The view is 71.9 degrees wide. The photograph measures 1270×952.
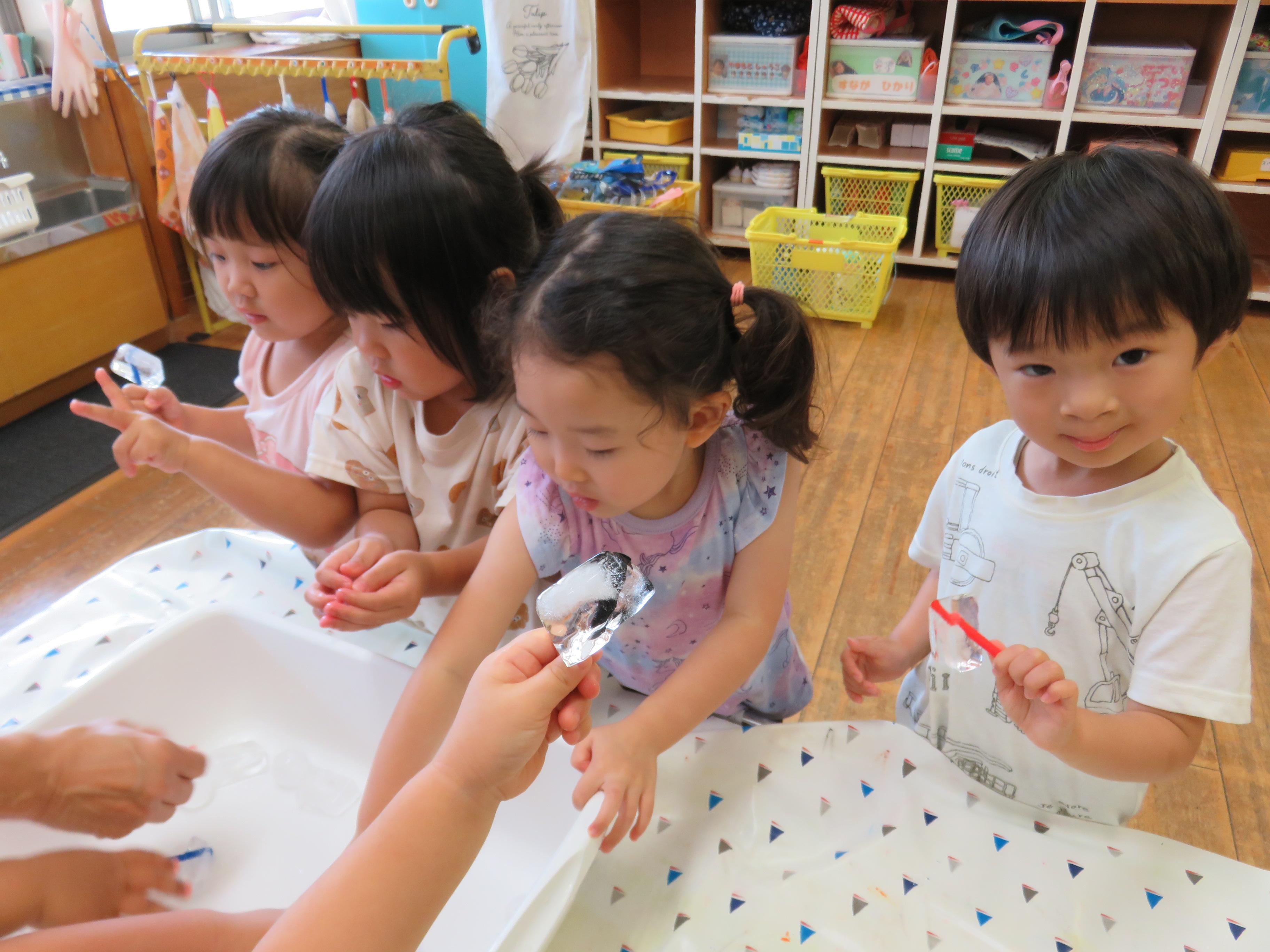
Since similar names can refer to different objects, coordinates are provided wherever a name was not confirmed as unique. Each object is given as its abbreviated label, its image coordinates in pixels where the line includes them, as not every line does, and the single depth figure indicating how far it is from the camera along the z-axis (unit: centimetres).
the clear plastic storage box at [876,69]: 290
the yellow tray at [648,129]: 328
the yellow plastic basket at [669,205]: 266
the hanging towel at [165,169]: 237
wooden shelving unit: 266
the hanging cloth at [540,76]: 287
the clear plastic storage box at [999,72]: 278
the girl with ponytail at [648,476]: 62
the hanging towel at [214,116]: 230
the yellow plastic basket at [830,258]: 277
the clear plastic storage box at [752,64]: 305
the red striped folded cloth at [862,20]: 288
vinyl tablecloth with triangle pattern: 56
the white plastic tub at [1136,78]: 264
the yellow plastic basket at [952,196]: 295
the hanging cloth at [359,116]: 155
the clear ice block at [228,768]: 79
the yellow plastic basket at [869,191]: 307
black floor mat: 202
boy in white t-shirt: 57
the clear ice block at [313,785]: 79
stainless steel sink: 235
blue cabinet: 331
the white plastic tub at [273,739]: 72
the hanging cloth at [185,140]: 231
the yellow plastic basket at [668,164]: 329
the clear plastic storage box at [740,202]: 326
